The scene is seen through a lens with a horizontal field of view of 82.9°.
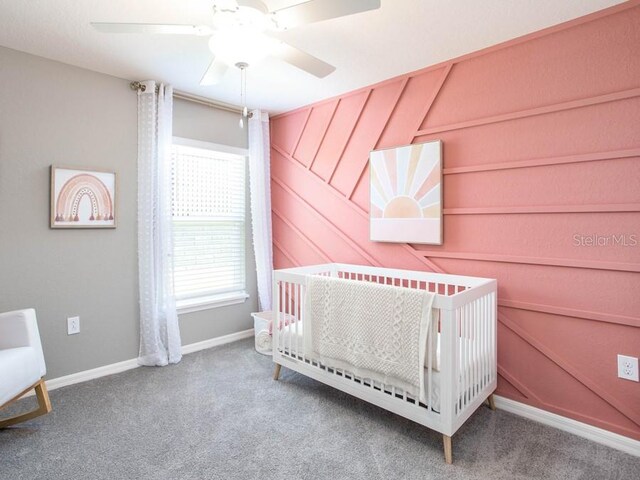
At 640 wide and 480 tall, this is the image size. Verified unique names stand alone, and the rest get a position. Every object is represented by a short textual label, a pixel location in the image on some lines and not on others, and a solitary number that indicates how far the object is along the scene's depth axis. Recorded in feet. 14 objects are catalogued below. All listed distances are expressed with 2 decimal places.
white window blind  10.02
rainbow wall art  7.82
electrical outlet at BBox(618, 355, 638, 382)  5.71
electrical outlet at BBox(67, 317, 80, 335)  8.08
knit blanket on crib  5.65
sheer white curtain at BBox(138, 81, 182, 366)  8.96
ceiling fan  4.29
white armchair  5.98
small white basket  9.81
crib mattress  7.70
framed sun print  7.79
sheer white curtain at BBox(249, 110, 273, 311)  11.10
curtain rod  8.87
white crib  5.41
